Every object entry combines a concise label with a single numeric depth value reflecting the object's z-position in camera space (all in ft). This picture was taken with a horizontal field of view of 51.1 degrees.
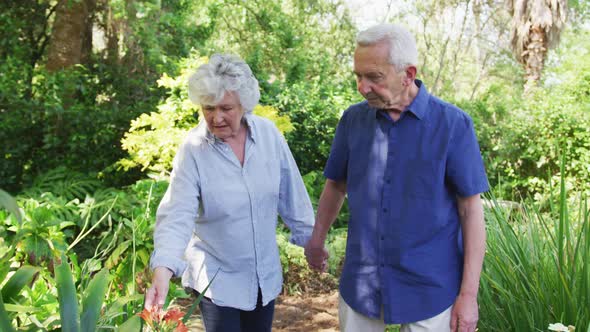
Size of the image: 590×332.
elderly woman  7.77
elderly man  6.95
